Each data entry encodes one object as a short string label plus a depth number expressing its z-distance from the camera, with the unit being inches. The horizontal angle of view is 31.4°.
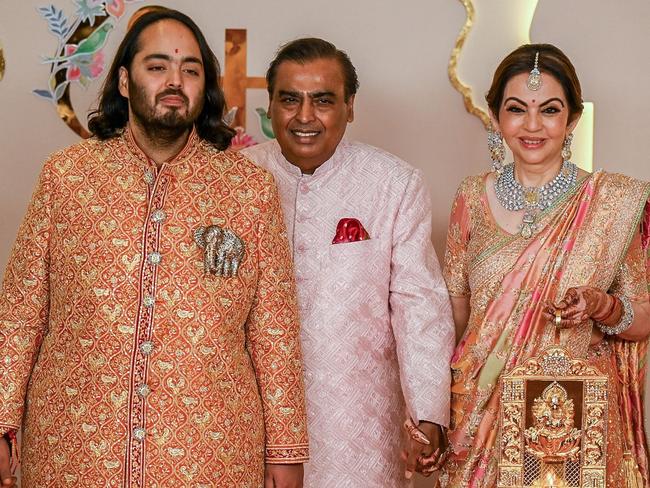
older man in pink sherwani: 138.1
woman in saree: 132.3
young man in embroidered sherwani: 113.7
